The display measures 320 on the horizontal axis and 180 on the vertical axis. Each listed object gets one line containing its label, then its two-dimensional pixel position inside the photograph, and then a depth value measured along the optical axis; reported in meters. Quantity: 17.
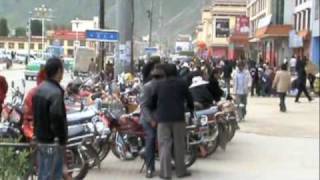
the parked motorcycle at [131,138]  11.23
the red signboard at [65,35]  103.64
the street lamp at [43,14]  70.06
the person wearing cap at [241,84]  19.81
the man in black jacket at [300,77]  26.53
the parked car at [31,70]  51.62
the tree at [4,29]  114.49
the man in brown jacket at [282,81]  22.55
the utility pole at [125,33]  19.44
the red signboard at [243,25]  84.56
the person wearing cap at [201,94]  13.38
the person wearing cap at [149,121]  10.09
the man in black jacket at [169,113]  9.80
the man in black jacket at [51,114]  7.20
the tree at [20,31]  132.62
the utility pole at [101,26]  33.78
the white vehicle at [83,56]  55.60
